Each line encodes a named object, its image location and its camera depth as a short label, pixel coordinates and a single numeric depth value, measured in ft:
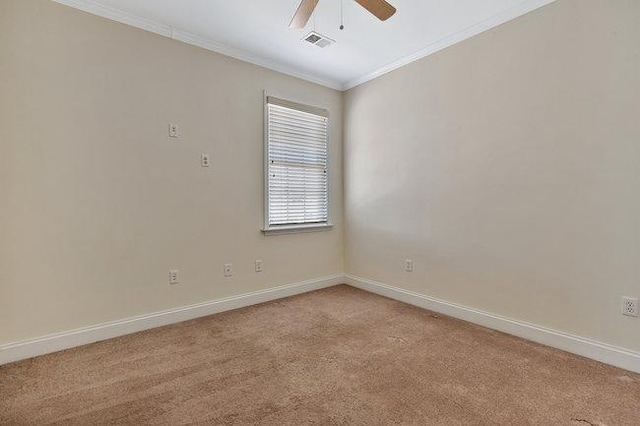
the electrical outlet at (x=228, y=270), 10.50
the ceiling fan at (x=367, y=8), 5.98
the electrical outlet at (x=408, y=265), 11.19
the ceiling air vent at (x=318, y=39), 9.39
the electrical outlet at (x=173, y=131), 9.33
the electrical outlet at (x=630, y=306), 6.70
